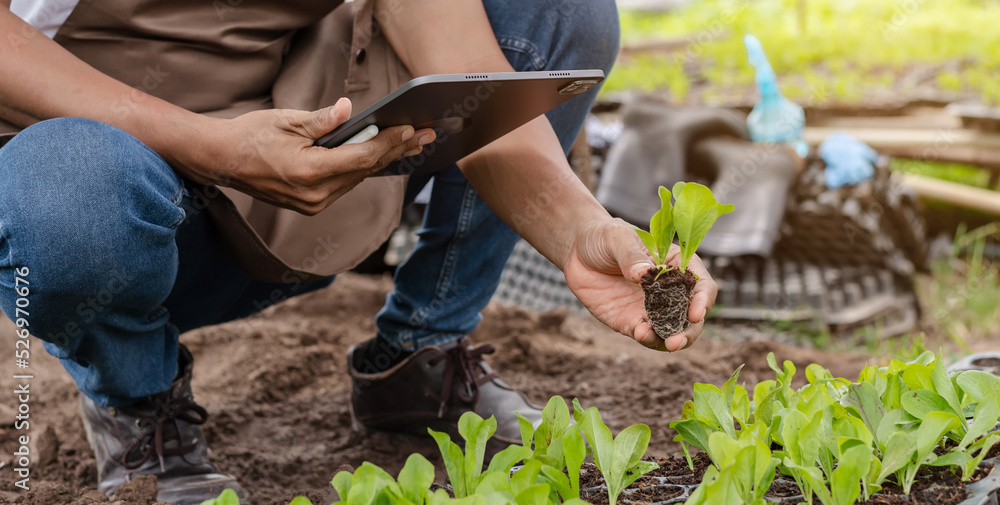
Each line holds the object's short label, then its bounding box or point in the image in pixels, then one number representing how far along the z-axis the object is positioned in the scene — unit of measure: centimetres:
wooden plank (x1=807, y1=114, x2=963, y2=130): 395
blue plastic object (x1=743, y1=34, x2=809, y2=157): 341
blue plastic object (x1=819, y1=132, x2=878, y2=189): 326
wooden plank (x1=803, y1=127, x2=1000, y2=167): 372
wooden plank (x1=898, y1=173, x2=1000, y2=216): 376
